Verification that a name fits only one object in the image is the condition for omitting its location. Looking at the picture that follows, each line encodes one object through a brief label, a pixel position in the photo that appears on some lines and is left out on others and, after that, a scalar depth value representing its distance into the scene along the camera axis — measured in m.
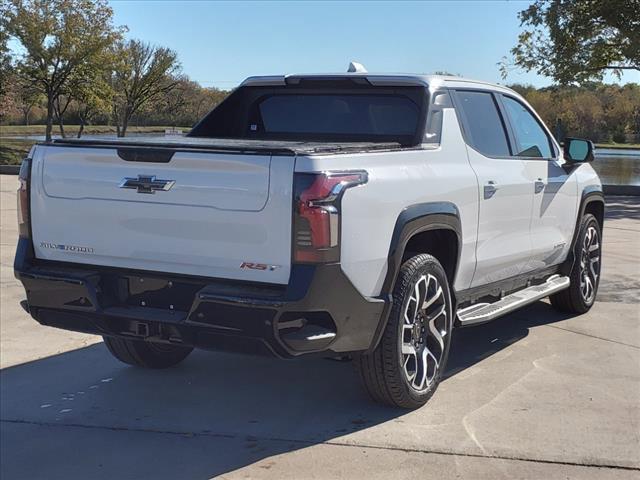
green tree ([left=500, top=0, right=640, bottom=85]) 19.98
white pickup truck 3.65
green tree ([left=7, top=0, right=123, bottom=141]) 32.22
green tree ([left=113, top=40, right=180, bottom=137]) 42.22
